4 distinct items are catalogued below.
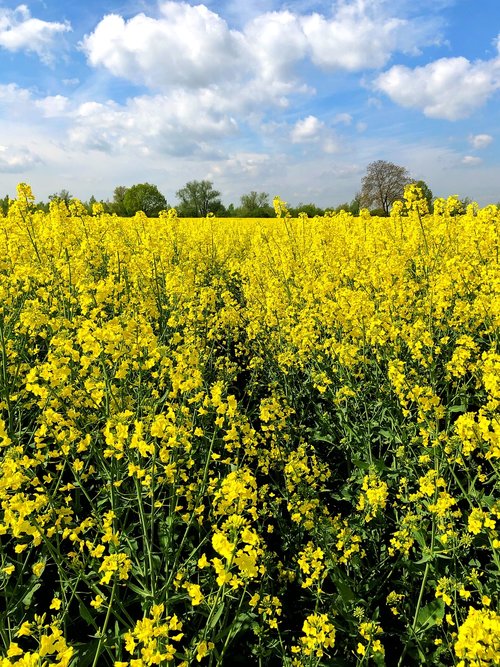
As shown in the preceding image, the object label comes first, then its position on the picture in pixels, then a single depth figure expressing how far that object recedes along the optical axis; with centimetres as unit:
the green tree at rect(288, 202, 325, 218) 3562
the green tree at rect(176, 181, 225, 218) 4278
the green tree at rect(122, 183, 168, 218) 3822
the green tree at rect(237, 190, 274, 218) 3678
